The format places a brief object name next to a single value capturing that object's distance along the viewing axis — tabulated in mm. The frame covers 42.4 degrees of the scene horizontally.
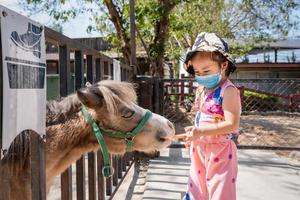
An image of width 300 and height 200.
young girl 2367
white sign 1228
